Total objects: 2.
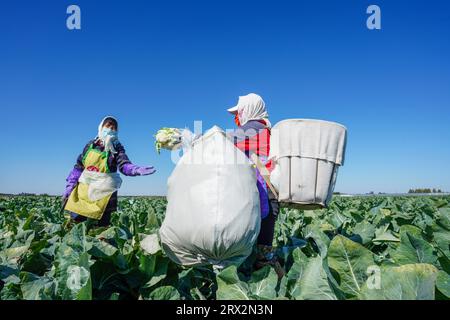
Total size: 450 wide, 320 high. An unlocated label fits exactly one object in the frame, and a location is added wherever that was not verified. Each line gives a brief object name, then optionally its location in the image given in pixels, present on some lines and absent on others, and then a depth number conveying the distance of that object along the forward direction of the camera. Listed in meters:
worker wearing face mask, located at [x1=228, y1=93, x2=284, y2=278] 2.43
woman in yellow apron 3.85
